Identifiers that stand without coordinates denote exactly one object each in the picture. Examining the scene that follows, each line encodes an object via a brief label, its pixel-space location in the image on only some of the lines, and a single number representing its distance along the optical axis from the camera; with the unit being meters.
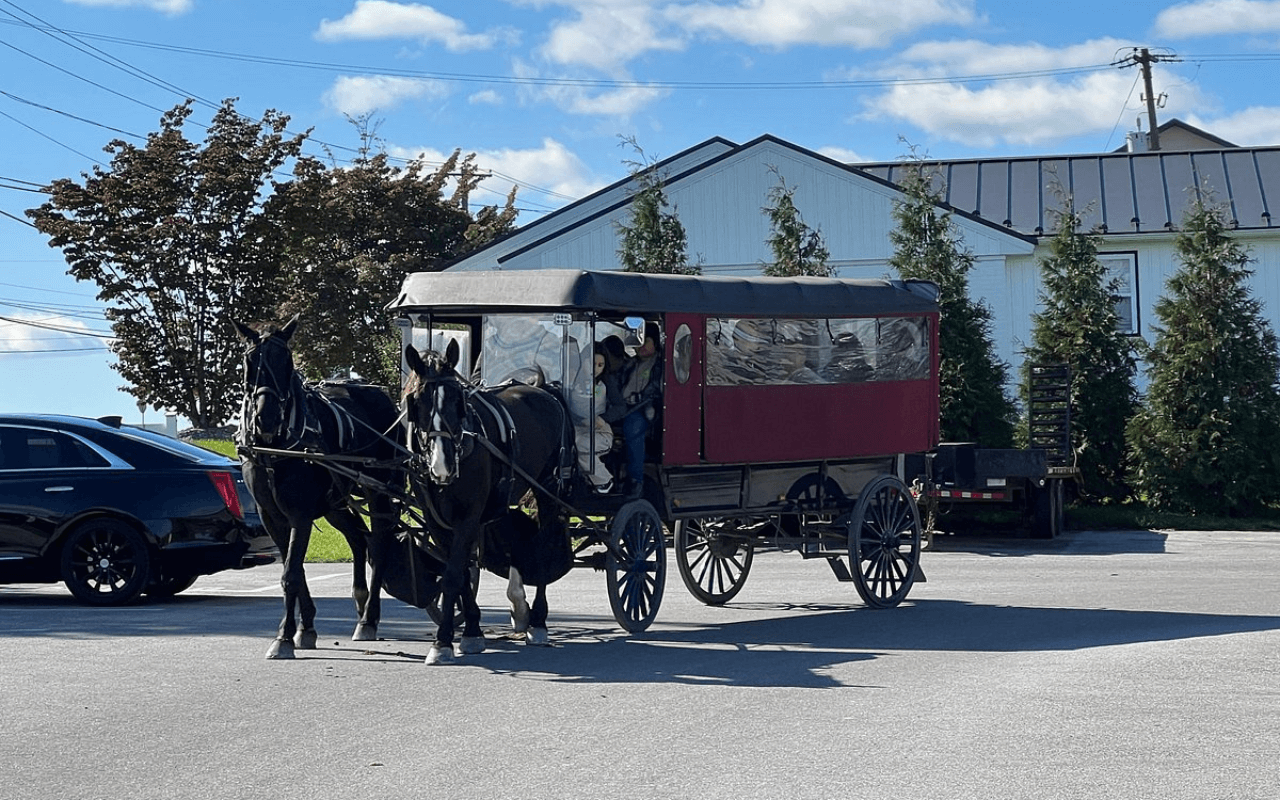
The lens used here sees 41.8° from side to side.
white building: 32.97
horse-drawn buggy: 11.64
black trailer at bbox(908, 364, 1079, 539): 21.95
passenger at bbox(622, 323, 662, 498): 12.92
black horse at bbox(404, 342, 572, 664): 11.05
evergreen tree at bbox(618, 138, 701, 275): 28.72
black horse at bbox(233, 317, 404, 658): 11.22
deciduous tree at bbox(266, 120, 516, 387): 44.28
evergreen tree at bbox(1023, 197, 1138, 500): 27.09
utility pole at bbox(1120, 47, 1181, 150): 55.32
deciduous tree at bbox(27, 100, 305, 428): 43.22
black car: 14.24
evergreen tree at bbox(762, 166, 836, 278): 28.26
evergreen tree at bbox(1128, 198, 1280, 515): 25.89
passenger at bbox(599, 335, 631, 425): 13.04
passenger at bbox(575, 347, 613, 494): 12.71
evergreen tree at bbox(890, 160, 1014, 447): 26.31
